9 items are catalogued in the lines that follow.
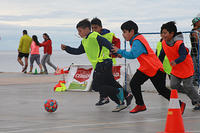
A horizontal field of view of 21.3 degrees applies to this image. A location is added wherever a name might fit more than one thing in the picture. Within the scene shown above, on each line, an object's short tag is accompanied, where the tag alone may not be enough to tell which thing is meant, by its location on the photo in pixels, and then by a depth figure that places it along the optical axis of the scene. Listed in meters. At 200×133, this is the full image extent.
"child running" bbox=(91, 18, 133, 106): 10.95
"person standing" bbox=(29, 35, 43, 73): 25.39
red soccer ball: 10.40
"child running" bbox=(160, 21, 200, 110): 10.01
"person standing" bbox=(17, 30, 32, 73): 26.29
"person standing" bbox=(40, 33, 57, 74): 24.72
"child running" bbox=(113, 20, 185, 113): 9.72
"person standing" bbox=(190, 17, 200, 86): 13.65
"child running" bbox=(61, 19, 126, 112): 10.71
